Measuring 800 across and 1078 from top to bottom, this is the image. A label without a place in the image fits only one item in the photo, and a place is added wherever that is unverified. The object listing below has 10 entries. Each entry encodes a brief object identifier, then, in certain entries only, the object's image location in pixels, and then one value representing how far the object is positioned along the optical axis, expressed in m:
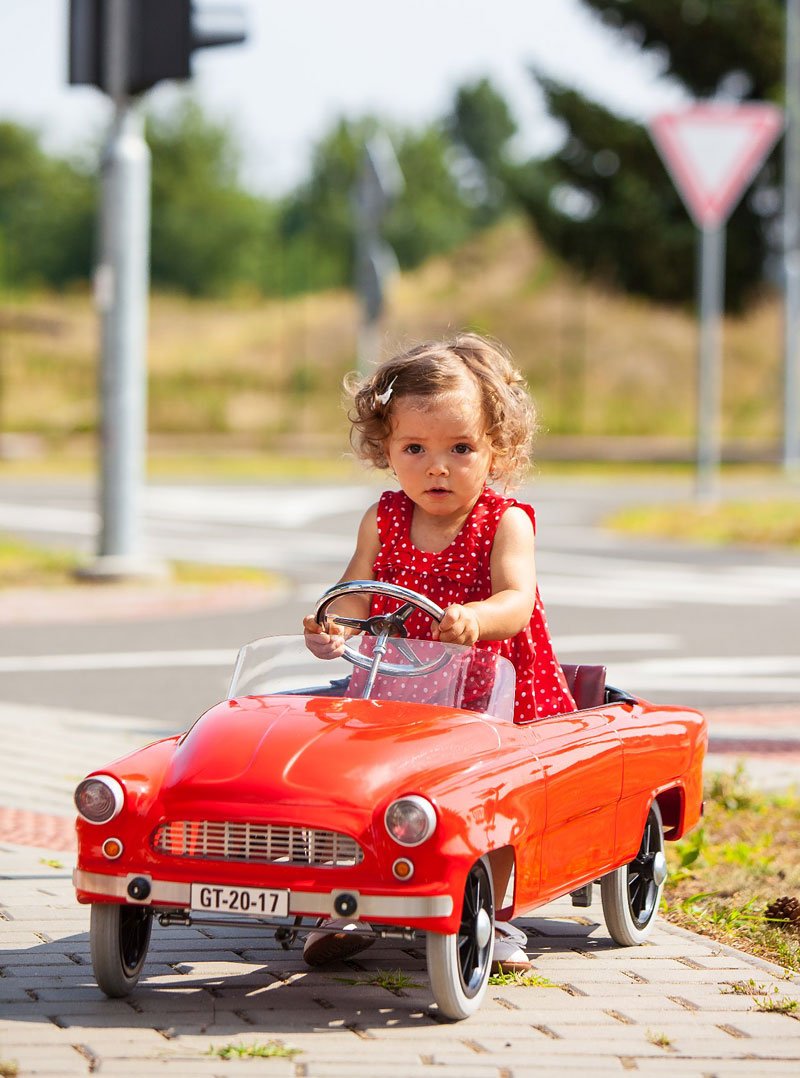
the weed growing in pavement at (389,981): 7.94
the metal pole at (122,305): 24.89
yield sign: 32.76
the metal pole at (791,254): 54.91
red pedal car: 7.18
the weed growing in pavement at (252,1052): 6.87
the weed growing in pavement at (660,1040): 7.21
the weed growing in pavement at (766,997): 7.74
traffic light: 22.24
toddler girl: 8.64
